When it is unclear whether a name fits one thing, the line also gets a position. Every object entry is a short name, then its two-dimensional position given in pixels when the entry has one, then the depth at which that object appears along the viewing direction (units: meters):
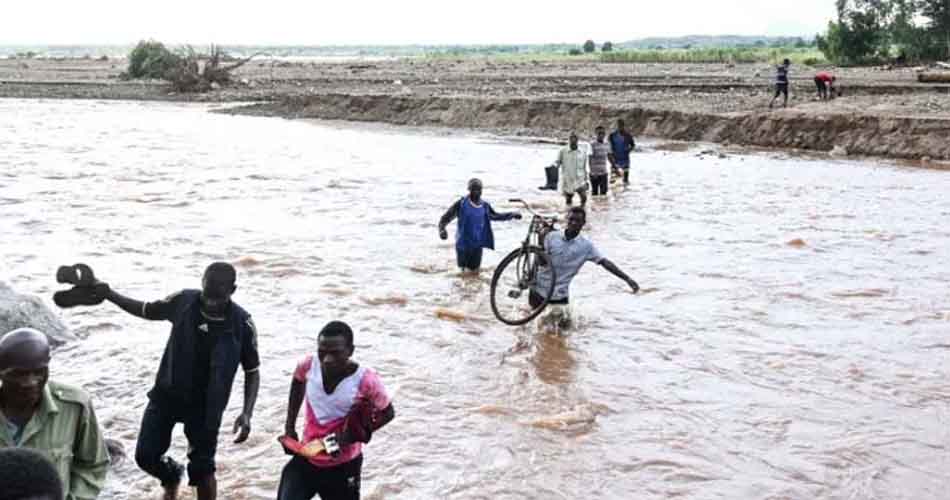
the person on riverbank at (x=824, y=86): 31.70
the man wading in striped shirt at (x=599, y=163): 18.31
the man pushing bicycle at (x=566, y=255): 9.51
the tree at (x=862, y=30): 54.62
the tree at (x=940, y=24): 51.69
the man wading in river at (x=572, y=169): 16.86
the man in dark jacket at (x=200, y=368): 5.09
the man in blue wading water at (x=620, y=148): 20.42
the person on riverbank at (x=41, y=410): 3.57
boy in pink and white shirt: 4.66
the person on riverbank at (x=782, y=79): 29.75
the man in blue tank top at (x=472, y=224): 11.60
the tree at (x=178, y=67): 55.28
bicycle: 9.76
